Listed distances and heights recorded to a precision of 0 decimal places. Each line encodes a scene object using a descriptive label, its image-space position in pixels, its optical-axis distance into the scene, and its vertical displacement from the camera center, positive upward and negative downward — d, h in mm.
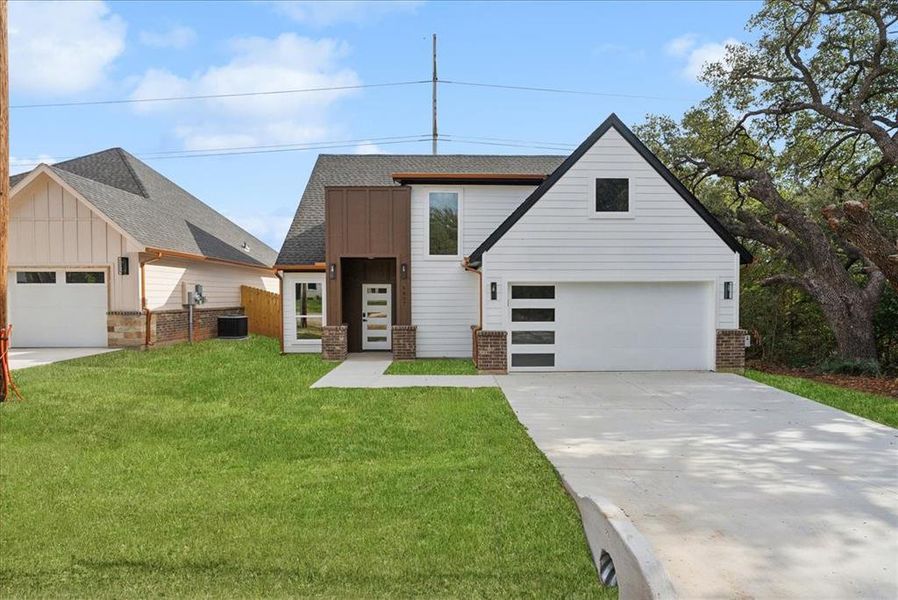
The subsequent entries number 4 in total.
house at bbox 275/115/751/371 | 11805 +385
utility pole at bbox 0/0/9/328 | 7984 +2160
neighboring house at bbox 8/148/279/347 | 16125 +751
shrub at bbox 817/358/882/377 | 11997 -1687
